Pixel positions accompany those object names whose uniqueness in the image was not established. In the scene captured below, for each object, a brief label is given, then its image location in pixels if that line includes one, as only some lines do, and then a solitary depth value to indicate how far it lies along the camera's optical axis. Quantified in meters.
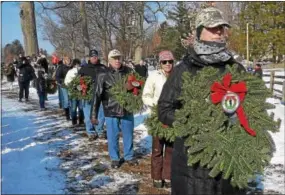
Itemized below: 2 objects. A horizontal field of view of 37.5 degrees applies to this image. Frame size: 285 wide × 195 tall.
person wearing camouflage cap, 3.11
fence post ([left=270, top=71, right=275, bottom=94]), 20.23
